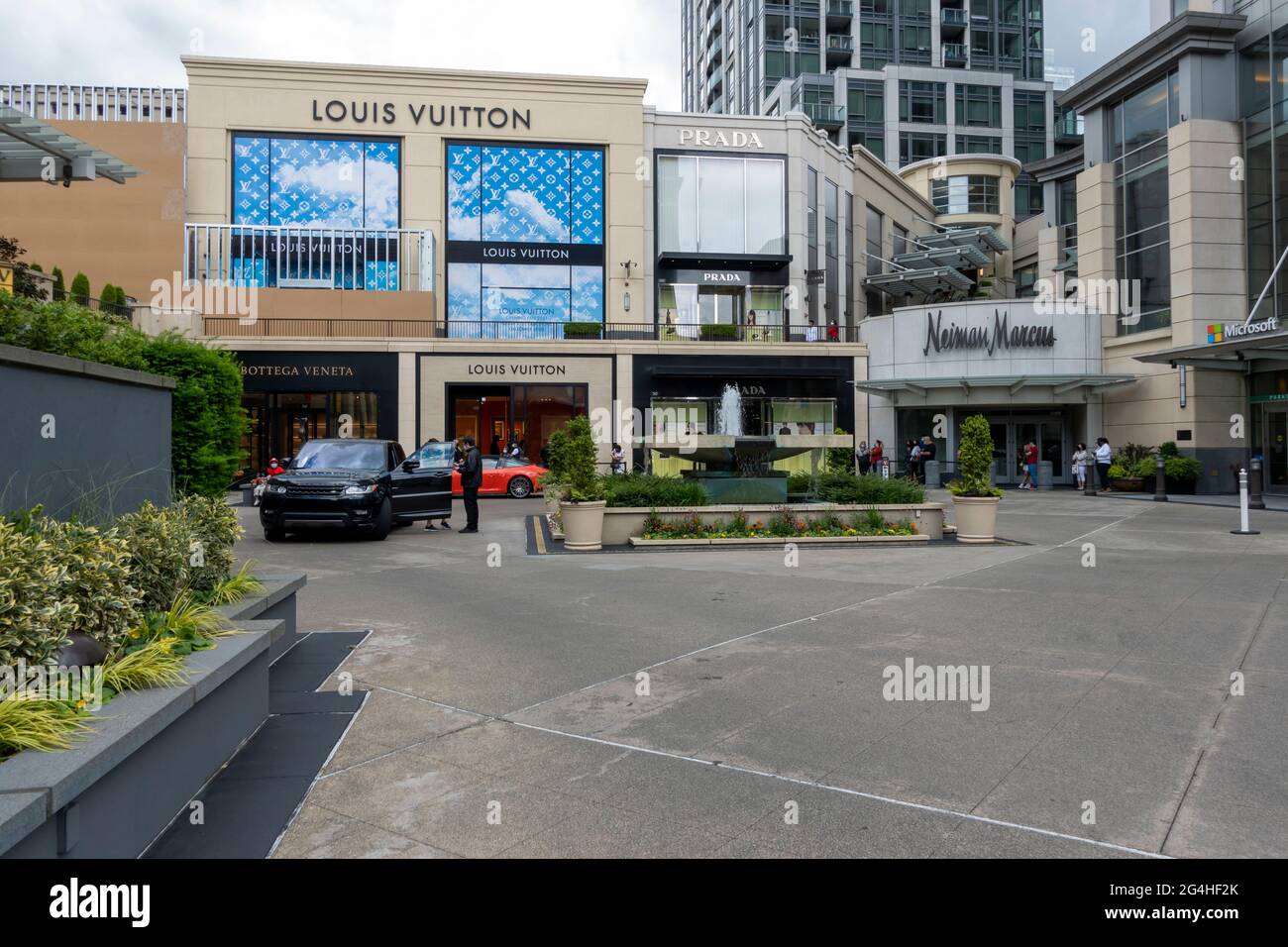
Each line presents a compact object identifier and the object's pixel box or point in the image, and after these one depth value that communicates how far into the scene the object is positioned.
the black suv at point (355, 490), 15.74
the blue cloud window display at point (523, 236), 36.81
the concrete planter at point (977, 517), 15.99
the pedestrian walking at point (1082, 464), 30.90
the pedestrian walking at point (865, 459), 34.44
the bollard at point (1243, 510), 16.75
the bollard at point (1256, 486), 22.27
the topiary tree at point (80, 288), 21.11
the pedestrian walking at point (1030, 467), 33.22
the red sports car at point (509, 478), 28.58
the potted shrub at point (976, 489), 16.02
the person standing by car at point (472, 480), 18.25
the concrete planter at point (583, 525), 15.29
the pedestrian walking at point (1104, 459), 30.27
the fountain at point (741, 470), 16.92
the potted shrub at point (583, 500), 15.30
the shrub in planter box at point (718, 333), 37.47
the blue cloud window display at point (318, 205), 34.81
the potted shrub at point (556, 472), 19.59
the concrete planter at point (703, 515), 16.00
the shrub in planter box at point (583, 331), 36.16
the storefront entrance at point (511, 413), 35.72
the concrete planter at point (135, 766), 2.79
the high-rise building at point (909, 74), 62.56
